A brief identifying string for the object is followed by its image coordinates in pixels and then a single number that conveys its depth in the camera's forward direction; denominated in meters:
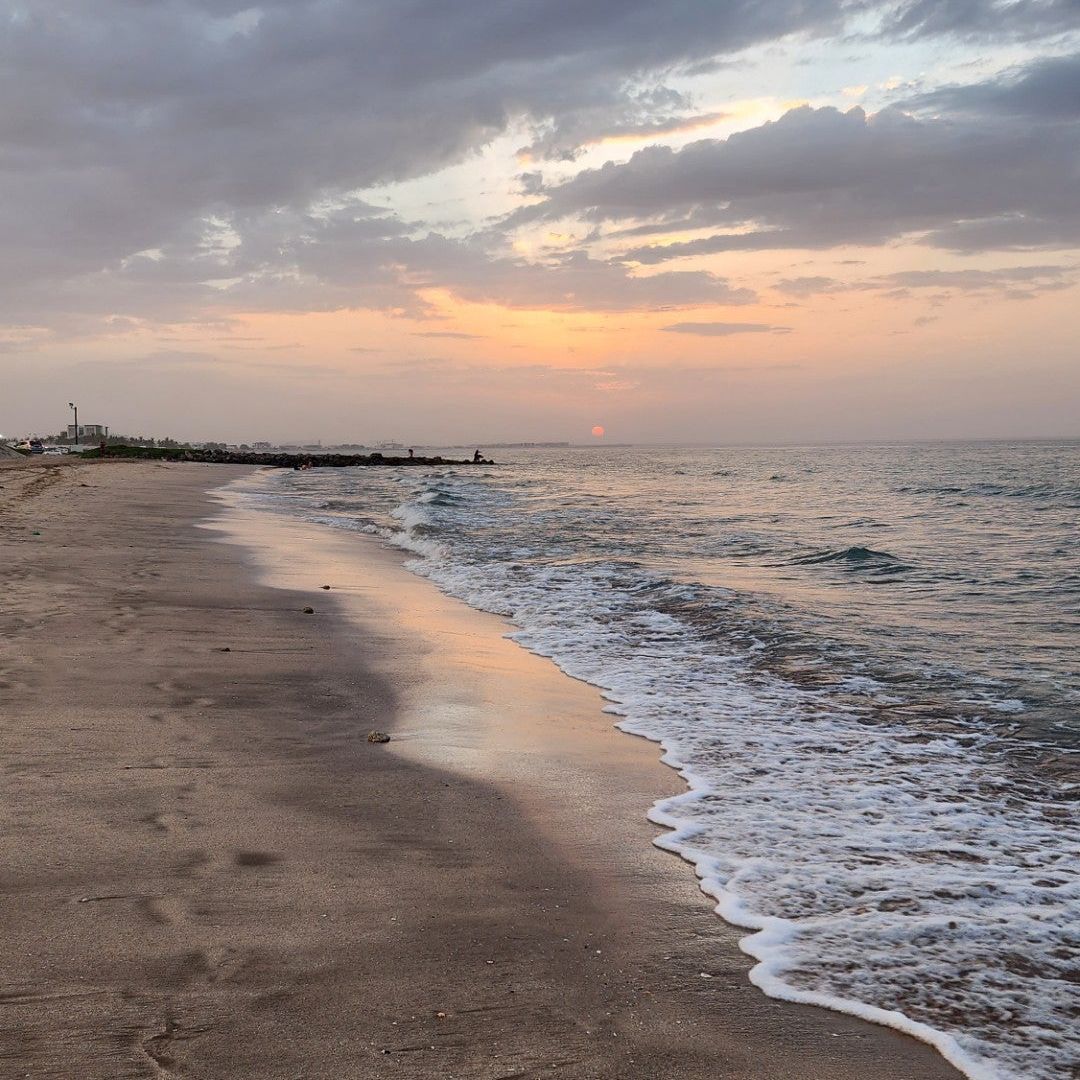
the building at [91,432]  150.38
